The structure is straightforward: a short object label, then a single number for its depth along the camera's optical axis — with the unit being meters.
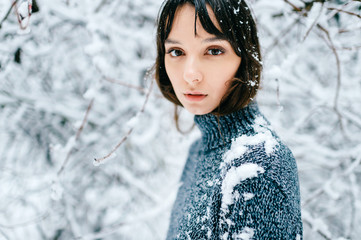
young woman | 0.72
